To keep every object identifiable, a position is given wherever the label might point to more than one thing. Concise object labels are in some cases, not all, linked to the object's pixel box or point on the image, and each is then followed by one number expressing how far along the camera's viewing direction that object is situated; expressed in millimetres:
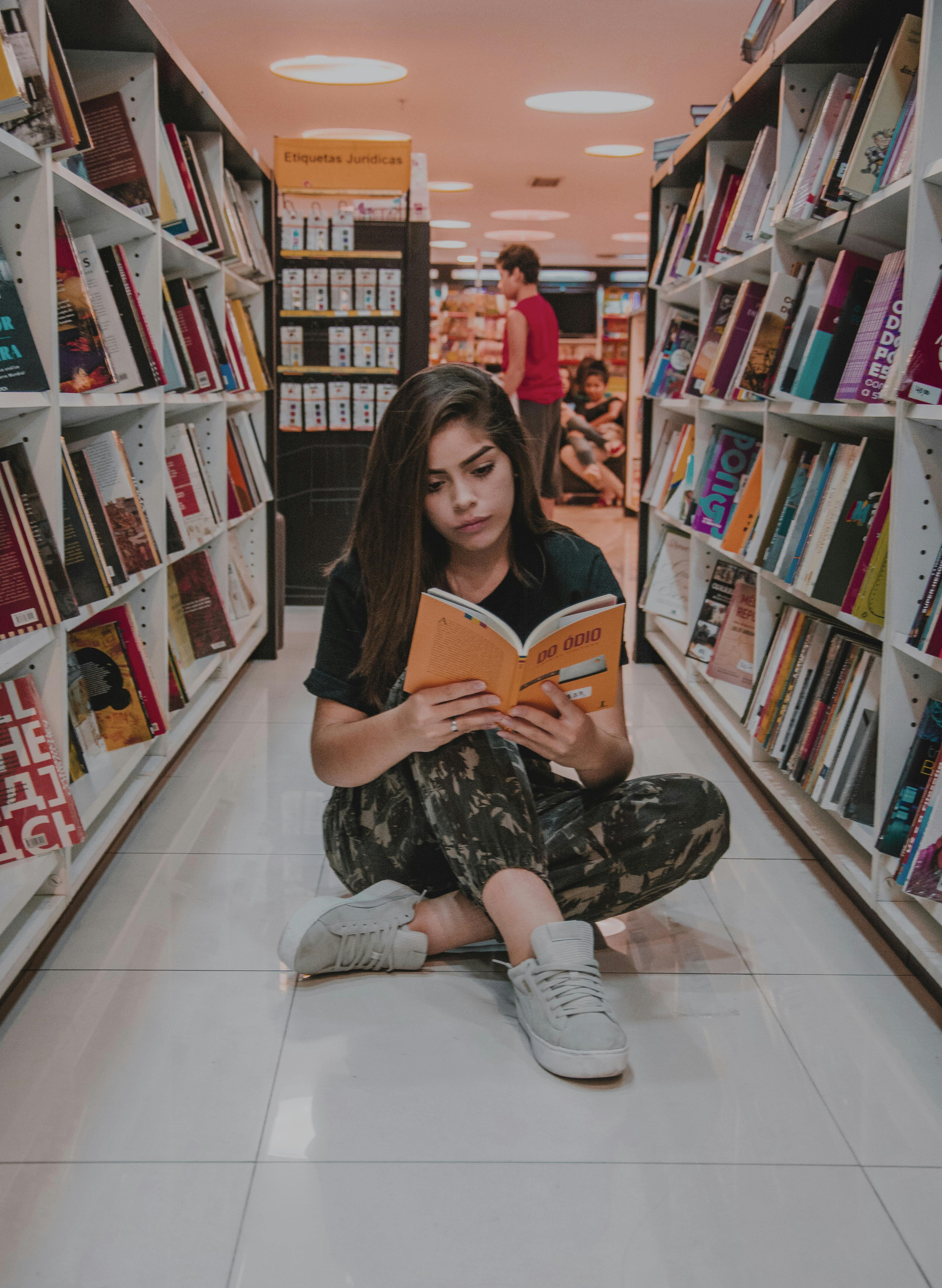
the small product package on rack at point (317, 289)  4941
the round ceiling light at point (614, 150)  7777
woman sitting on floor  1556
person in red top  5969
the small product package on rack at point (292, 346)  5031
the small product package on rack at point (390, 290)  4949
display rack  4949
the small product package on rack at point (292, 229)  4887
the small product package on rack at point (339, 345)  5012
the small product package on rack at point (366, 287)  4953
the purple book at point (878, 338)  1915
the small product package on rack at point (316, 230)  4910
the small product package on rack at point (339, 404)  5102
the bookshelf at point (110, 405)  1680
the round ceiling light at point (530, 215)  10836
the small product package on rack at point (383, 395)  5117
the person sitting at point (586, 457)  11422
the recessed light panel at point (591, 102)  6555
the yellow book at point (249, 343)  3744
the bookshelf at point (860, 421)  1671
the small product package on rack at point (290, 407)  5090
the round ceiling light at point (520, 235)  12195
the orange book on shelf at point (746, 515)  2803
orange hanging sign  4781
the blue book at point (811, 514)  2254
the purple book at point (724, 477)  3121
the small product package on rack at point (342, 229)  4926
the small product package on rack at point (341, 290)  4949
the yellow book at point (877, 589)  1882
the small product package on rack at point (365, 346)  5023
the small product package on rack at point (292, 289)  4934
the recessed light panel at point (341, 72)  6039
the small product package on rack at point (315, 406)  5109
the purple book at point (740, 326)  2832
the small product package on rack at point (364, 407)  5109
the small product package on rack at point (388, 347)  5020
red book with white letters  1677
